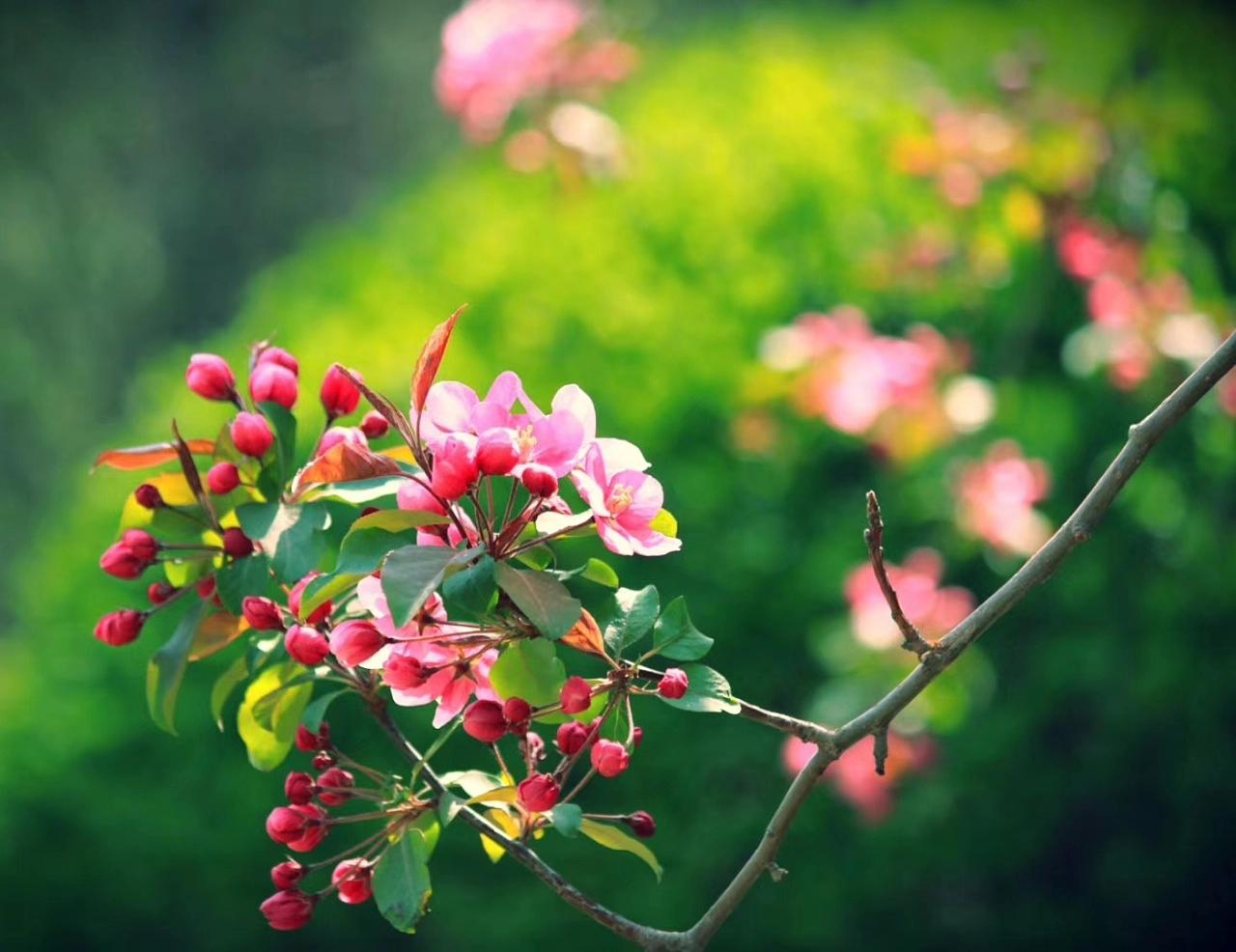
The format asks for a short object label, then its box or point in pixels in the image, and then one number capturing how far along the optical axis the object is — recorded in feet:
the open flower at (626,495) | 4.65
